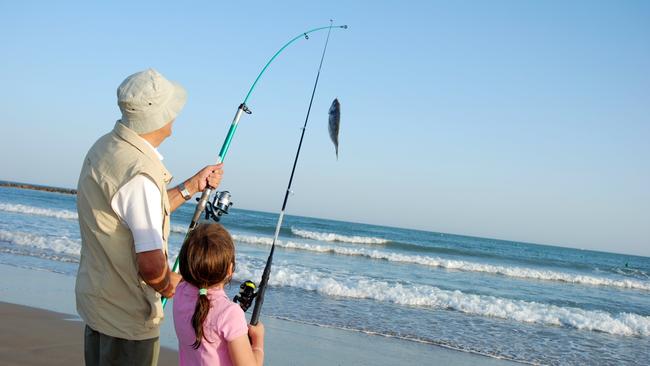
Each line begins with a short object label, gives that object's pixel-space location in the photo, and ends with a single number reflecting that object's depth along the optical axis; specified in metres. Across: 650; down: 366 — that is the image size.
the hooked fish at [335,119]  2.81
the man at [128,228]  1.43
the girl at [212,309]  1.50
